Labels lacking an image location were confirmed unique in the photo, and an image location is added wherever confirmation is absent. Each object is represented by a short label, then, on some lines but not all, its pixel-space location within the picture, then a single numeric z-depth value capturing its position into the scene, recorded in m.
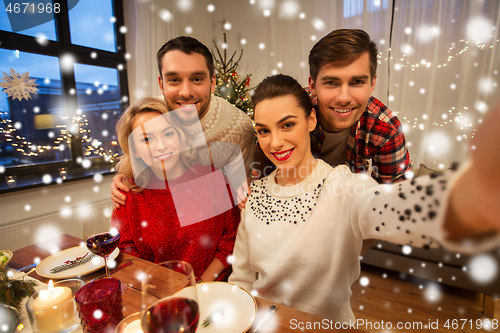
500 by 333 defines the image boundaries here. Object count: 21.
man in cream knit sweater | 1.45
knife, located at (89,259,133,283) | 1.01
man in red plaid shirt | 1.17
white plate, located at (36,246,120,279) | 0.98
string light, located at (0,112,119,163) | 2.60
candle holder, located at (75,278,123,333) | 0.65
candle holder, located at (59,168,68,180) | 2.94
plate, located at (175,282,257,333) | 0.68
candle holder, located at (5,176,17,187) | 2.56
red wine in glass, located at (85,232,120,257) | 0.89
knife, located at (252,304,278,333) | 0.68
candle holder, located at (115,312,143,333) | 0.65
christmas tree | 3.52
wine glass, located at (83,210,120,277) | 0.89
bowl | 1.10
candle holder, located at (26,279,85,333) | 0.66
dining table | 0.68
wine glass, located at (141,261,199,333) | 0.48
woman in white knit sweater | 0.95
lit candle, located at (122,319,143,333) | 0.65
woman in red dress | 1.34
